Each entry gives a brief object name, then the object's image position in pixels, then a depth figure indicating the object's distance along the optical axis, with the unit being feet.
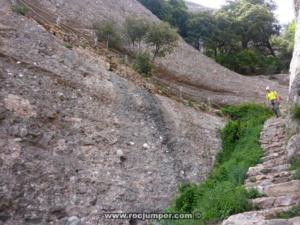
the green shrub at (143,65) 37.94
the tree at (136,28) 43.27
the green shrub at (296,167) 14.74
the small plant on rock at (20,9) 29.16
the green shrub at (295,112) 18.87
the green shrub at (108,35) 43.85
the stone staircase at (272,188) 12.47
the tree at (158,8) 78.85
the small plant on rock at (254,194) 14.52
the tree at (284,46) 76.58
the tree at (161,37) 42.33
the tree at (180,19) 79.65
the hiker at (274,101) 31.49
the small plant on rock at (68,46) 28.81
